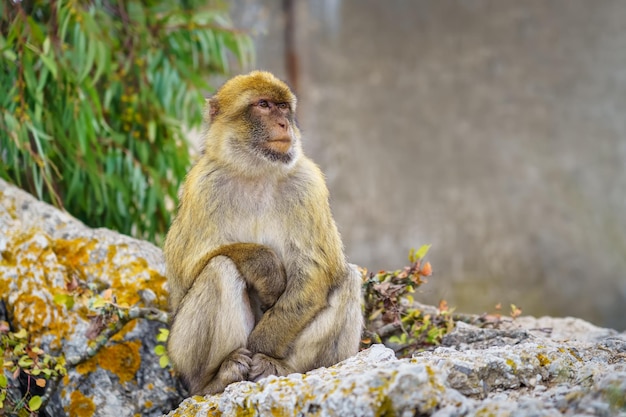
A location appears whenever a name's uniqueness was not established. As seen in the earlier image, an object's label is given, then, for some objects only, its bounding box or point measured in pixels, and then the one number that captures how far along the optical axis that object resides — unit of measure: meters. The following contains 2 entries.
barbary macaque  7.75
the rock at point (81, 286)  8.69
